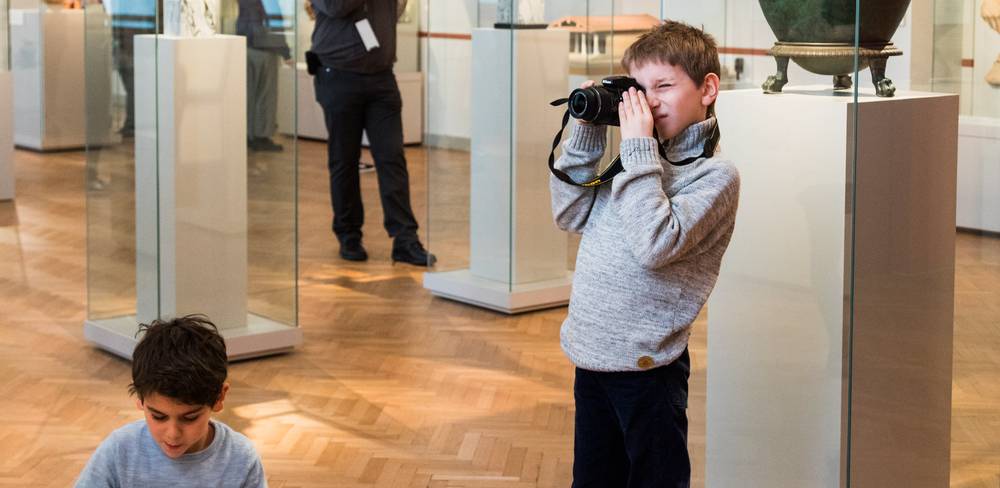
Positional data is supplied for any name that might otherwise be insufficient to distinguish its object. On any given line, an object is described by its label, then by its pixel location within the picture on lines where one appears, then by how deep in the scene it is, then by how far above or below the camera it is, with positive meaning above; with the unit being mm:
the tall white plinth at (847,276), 2756 -393
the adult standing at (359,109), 6984 -182
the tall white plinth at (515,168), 6105 -405
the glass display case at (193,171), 5023 -358
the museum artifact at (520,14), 6035 +244
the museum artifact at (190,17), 4992 +184
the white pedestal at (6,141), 9305 -465
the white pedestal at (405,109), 13016 -334
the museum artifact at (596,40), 6250 +146
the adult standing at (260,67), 5188 +14
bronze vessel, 2775 +76
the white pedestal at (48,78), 12469 -74
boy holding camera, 2506 -305
